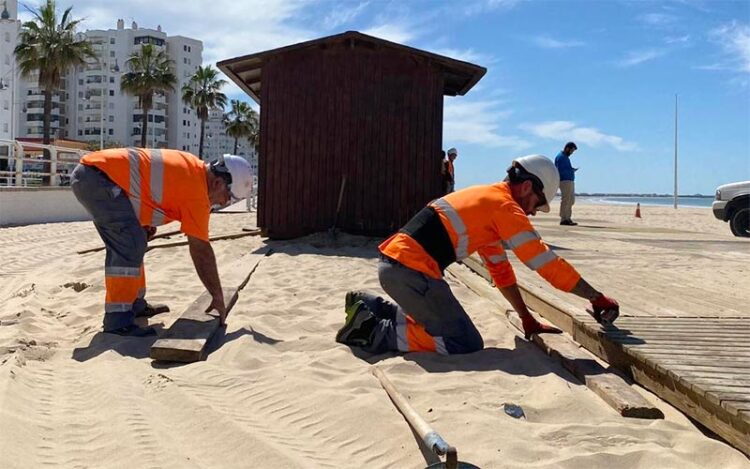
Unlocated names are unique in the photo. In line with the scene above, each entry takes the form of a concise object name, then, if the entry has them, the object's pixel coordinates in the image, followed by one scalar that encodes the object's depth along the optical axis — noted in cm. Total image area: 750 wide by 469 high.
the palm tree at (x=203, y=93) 5969
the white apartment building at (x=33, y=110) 8836
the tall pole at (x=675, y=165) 3619
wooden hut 1115
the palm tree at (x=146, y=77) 4994
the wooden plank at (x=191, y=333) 380
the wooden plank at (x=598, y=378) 295
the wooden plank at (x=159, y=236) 919
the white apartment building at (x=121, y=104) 9494
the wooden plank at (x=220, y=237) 956
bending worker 438
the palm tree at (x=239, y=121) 6762
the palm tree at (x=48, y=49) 3684
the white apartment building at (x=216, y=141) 13100
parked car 1476
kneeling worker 393
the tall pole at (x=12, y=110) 5525
